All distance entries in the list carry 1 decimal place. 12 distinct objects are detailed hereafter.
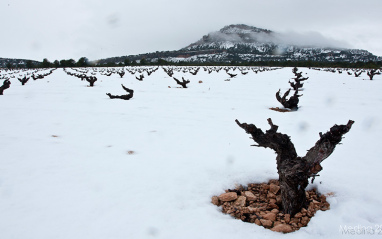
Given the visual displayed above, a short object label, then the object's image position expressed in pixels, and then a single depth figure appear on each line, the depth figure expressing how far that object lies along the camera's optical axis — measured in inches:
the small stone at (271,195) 91.8
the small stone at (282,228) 73.9
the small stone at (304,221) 76.5
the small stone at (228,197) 92.0
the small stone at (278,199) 88.2
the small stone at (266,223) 76.8
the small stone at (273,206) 86.0
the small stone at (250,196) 91.9
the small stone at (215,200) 90.4
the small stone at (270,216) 79.0
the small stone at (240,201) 88.6
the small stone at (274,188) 94.3
